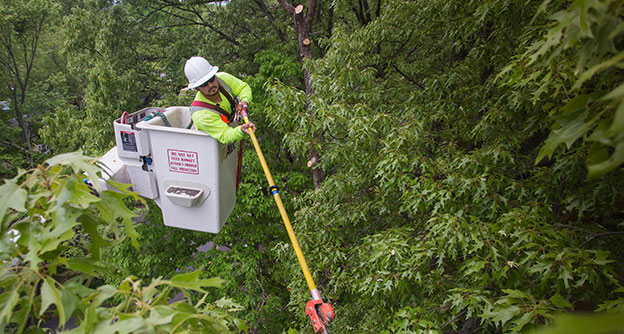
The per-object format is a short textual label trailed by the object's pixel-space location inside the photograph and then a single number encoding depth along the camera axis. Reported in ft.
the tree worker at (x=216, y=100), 11.44
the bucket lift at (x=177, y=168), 12.06
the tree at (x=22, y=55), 43.19
